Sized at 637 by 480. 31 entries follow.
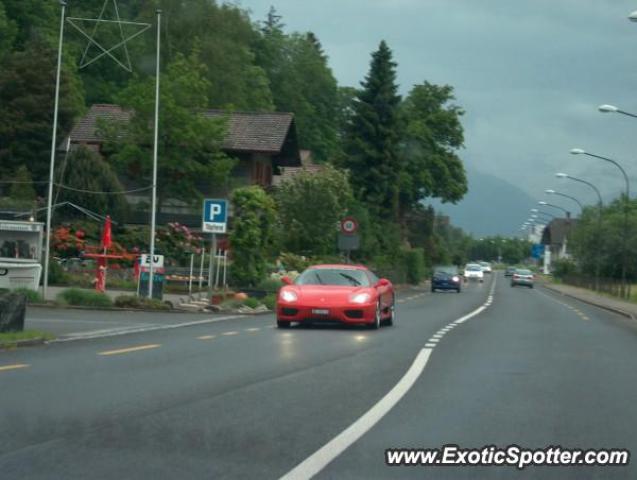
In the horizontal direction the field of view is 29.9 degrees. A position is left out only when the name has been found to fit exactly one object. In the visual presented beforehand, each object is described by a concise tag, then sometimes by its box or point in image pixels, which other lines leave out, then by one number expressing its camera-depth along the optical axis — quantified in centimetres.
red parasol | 3806
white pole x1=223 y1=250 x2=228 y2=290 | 3800
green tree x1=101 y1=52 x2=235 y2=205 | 5741
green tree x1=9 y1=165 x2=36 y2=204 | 6406
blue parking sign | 3050
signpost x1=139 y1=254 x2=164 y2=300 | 3200
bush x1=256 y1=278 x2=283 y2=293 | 3903
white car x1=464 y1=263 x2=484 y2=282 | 11338
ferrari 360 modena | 2278
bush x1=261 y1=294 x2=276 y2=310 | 3462
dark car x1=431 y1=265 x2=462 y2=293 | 6738
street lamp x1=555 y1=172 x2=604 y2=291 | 7969
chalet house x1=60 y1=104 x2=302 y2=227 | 6469
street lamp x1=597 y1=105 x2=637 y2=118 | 4489
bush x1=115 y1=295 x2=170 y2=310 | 2998
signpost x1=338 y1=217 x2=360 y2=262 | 5059
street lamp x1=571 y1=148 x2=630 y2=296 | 6348
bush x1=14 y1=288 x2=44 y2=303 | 2993
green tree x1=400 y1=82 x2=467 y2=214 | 8688
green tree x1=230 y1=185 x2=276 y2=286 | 3844
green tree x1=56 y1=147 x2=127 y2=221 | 5953
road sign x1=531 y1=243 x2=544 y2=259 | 18188
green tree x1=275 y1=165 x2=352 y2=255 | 5447
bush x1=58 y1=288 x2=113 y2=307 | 2984
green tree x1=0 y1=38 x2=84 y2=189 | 7406
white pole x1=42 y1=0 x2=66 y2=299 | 3179
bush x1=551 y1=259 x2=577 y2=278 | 11412
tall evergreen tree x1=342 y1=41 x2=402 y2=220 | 7519
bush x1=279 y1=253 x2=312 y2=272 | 4956
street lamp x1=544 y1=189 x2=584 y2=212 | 9116
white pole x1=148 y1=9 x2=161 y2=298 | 3170
